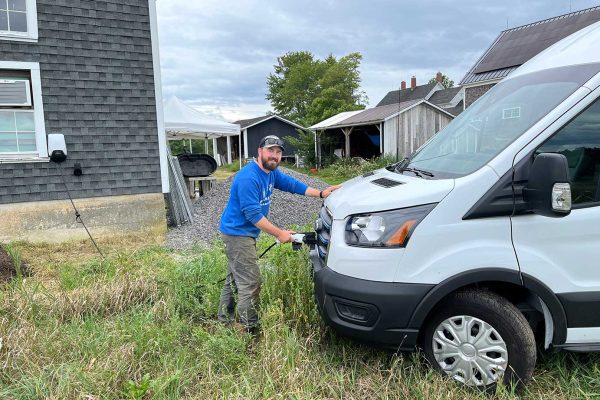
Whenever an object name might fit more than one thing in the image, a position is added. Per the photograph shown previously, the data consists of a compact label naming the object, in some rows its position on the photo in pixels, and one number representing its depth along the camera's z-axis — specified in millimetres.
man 3496
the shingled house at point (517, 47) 16891
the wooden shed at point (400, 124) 20656
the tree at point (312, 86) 35812
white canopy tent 12281
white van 2473
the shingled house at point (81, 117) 7262
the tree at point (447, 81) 66875
